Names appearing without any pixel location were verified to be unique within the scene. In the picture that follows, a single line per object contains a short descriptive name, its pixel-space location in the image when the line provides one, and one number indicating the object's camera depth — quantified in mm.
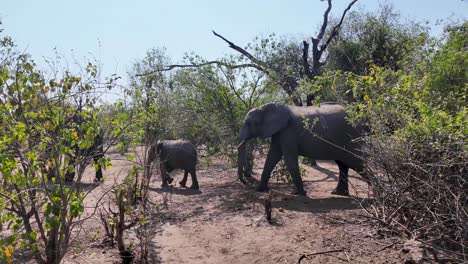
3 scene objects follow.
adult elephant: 9180
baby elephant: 10680
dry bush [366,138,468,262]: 3756
